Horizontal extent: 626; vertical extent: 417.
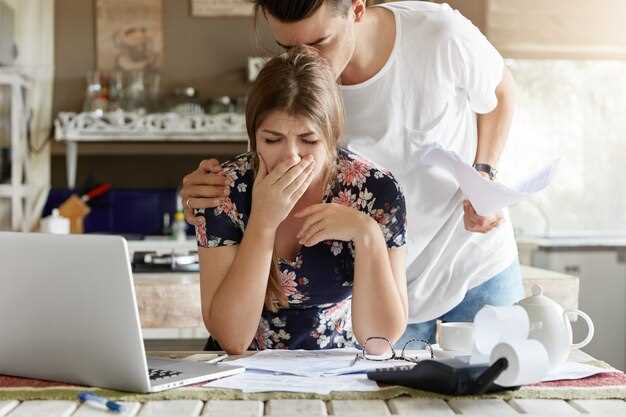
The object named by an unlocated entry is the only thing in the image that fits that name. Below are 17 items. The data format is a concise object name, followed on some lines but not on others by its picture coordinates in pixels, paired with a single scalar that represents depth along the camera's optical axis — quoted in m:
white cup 1.49
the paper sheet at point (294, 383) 1.23
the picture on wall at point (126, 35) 4.71
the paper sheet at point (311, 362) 1.35
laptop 1.17
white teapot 1.27
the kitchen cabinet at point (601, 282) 4.15
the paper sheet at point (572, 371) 1.33
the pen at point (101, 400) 1.13
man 1.91
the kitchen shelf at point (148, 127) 4.44
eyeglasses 1.46
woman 1.59
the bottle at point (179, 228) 4.41
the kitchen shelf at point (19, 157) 4.27
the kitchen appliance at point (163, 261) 3.53
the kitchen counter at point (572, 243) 4.16
